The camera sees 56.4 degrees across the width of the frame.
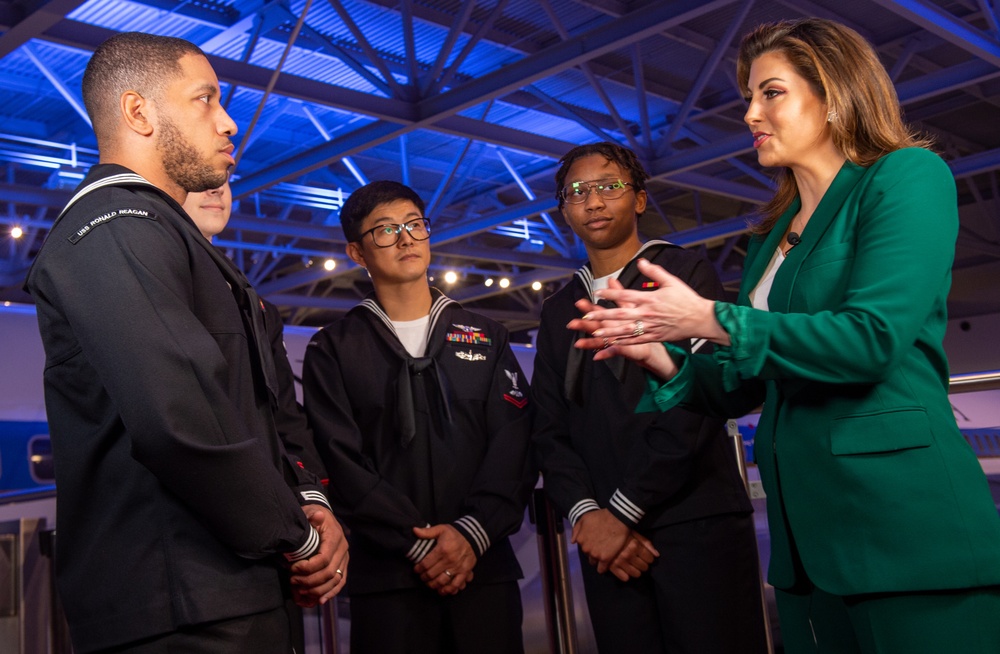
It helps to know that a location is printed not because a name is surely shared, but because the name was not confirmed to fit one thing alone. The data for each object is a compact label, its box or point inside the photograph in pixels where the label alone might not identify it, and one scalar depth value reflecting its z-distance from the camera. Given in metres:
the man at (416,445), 2.72
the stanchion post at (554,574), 3.13
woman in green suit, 1.51
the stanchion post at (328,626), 3.00
